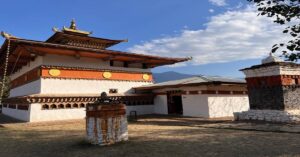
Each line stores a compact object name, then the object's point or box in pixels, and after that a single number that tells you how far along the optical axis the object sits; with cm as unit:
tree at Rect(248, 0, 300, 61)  421
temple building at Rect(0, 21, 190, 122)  1744
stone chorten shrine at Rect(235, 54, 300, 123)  1218
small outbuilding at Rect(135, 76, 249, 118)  1702
